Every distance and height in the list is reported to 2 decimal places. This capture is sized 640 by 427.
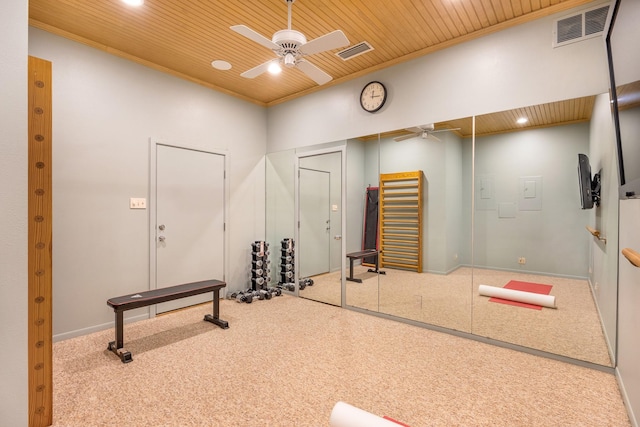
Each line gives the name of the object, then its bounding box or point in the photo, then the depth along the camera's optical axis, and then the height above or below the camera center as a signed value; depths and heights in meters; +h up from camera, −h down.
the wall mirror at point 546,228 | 2.66 -0.12
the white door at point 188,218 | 3.97 -0.08
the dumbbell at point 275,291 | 4.80 -1.21
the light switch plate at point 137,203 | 3.69 +0.11
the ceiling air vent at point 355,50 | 3.47 +1.87
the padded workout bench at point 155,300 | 2.82 -0.85
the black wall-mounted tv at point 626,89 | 1.59 +0.72
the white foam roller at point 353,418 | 1.55 -1.06
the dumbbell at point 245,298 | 4.43 -1.22
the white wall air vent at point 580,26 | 2.60 +1.64
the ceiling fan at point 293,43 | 2.35 +1.35
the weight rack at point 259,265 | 4.75 -0.81
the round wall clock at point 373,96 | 3.94 +1.52
